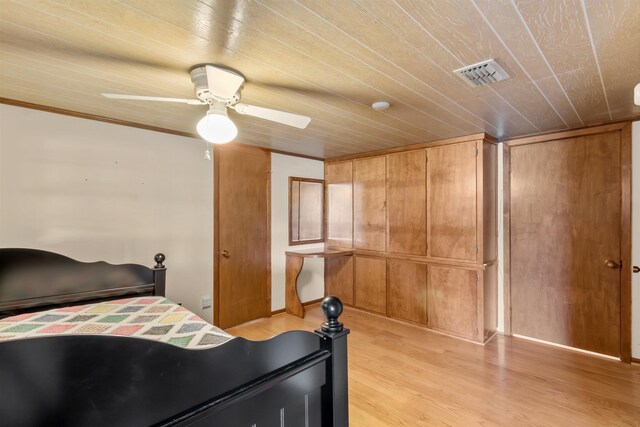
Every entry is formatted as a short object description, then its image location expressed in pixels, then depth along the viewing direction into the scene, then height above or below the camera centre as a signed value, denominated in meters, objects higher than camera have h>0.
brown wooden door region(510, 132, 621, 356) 2.95 -0.24
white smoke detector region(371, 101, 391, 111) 2.31 +0.84
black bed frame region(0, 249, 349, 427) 0.67 -0.44
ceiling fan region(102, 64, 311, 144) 1.72 +0.70
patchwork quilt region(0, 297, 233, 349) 1.66 -0.63
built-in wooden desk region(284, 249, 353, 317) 4.12 -0.75
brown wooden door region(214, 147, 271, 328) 3.63 -0.21
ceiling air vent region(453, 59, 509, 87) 1.73 +0.83
